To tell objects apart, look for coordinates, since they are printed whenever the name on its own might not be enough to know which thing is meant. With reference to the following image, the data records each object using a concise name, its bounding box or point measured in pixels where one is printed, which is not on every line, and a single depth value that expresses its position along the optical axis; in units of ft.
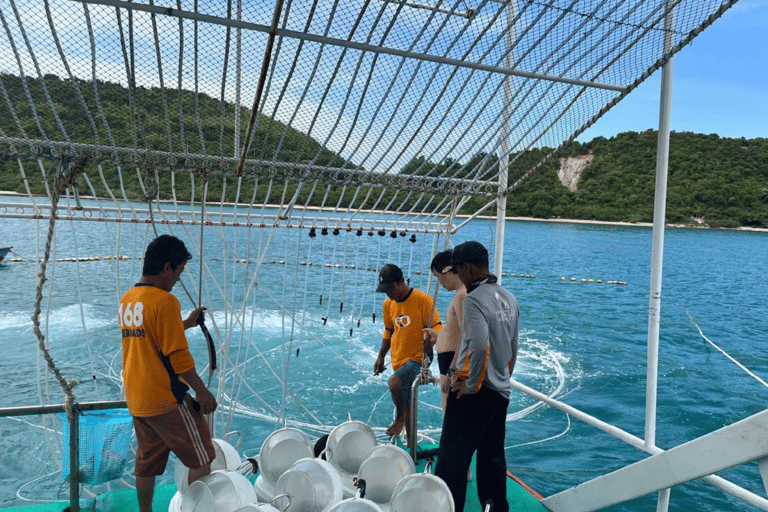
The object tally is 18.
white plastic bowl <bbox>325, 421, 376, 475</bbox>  9.47
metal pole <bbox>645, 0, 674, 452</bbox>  9.04
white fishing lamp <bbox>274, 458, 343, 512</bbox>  7.68
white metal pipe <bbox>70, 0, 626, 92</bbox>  6.87
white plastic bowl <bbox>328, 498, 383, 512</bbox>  6.96
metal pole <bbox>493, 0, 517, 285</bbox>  8.46
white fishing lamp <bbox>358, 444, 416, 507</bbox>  8.42
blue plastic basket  9.01
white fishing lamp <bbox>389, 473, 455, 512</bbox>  7.36
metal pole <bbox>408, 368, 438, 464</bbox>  9.37
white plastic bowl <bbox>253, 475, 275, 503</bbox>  8.72
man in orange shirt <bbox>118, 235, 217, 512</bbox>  7.28
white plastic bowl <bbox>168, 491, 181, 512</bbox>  7.99
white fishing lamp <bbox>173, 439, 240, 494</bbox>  8.27
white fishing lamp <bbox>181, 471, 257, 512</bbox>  7.37
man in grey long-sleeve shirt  7.60
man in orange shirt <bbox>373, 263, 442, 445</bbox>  11.35
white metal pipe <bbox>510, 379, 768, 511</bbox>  7.06
